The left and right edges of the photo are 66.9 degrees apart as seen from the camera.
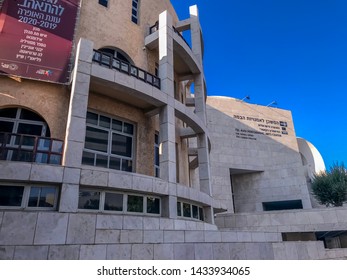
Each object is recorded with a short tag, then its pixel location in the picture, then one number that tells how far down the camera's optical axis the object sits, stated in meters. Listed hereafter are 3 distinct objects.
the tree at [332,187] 22.84
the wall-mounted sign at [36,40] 11.58
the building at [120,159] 8.71
